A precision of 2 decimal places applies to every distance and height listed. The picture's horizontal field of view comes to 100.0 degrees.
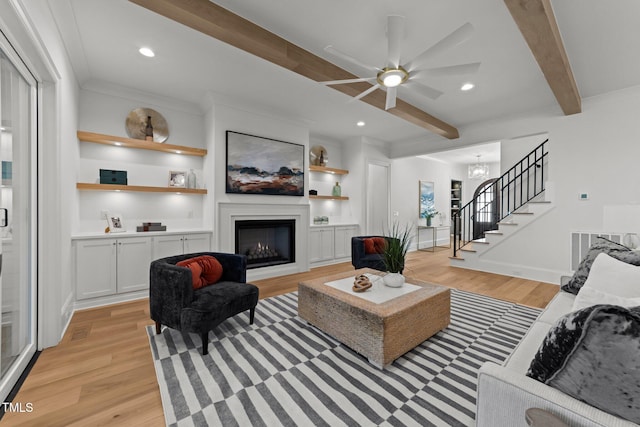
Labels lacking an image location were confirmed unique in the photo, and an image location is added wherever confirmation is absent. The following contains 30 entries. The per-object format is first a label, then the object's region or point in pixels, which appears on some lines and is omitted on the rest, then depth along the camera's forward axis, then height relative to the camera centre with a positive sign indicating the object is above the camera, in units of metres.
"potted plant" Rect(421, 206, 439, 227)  7.83 -0.03
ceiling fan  1.96 +1.25
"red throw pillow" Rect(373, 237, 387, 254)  4.39 -0.54
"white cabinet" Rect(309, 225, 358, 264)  5.35 -0.67
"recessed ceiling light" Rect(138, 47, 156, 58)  2.72 +1.63
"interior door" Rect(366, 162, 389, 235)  6.32 +0.33
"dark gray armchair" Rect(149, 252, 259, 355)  2.13 -0.77
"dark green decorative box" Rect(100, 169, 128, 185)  3.44 +0.42
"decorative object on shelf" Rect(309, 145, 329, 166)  5.89 +1.22
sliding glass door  1.71 -0.07
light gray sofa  0.77 -0.60
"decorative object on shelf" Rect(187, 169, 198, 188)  4.08 +0.46
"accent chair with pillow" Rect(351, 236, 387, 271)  4.13 -0.66
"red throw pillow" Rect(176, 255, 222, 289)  2.46 -0.57
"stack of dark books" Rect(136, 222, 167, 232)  3.62 -0.24
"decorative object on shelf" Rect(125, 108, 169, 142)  3.70 +1.21
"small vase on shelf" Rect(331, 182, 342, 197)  6.16 +0.47
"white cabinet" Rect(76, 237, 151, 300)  3.05 -0.68
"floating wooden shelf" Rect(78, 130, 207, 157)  3.33 +0.88
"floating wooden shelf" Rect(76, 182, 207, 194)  3.29 +0.28
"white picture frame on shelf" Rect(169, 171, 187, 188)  4.03 +0.47
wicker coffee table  1.93 -0.83
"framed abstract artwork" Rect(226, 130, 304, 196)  4.13 +0.74
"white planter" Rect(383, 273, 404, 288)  2.50 -0.64
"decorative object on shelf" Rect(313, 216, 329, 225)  5.88 -0.20
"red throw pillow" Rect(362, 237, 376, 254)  4.40 -0.57
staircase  4.54 +0.19
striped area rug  1.52 -1.14
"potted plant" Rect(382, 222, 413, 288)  2.50 -0.48
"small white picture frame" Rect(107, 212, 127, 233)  3.48 -0.18
